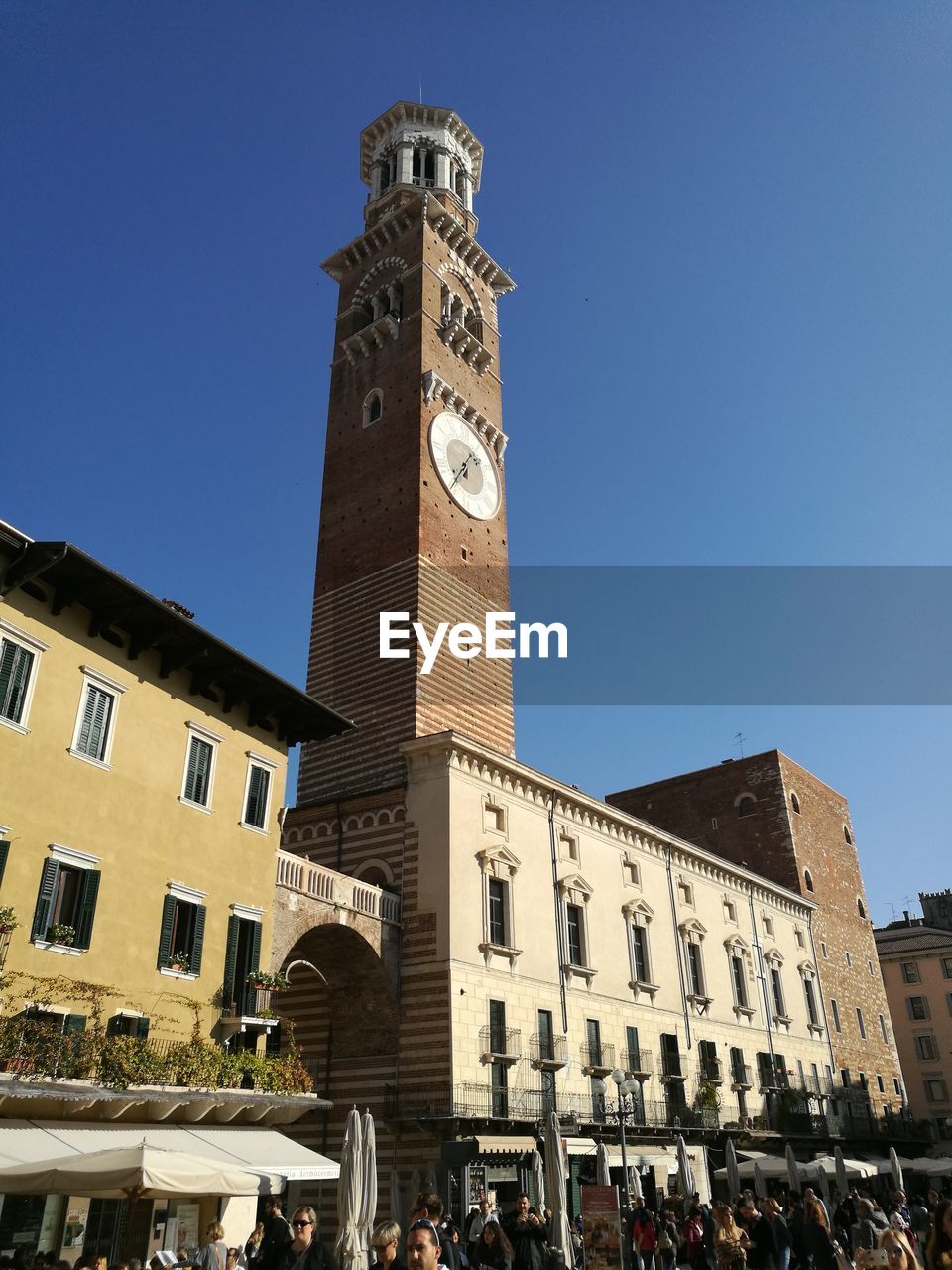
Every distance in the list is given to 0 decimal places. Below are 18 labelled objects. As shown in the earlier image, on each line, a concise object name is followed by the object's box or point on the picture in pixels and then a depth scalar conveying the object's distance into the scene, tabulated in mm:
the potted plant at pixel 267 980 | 19609
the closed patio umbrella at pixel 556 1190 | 17938
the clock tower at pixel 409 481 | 29438
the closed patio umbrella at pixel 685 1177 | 25211
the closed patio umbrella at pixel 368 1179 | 13335
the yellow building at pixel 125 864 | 15781
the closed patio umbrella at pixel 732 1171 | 26875
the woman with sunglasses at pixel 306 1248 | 7969
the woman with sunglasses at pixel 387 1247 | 6969
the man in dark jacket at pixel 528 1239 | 11844
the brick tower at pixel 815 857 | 44281
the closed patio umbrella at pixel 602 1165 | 21469
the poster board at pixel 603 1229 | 14920
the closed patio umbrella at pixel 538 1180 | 22797
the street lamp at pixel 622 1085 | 20828
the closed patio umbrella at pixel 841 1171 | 27994
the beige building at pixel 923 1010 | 56938
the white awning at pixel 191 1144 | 13875
